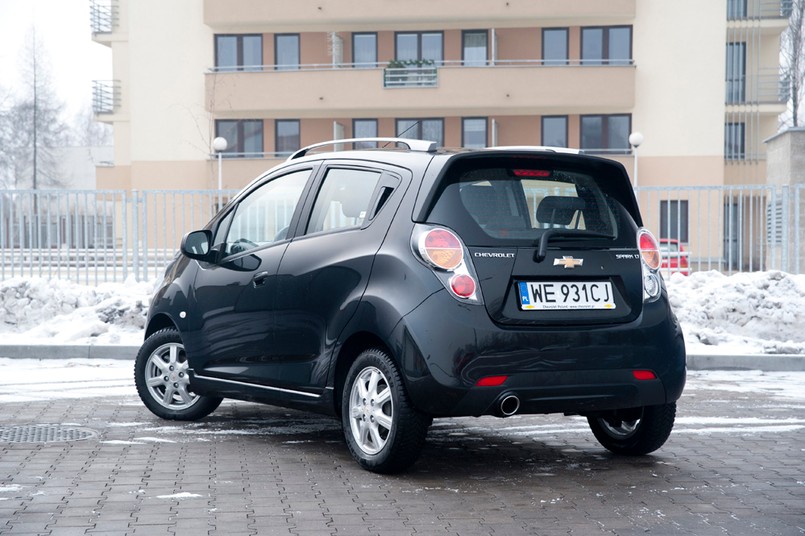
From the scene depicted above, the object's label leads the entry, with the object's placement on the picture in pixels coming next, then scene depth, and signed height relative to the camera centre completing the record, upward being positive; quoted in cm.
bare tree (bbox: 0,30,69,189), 7900 +835
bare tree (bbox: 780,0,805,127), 6047 +970
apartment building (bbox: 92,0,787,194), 4166 +569
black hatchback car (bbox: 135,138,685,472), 603 -31
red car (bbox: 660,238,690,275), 1725 -23
